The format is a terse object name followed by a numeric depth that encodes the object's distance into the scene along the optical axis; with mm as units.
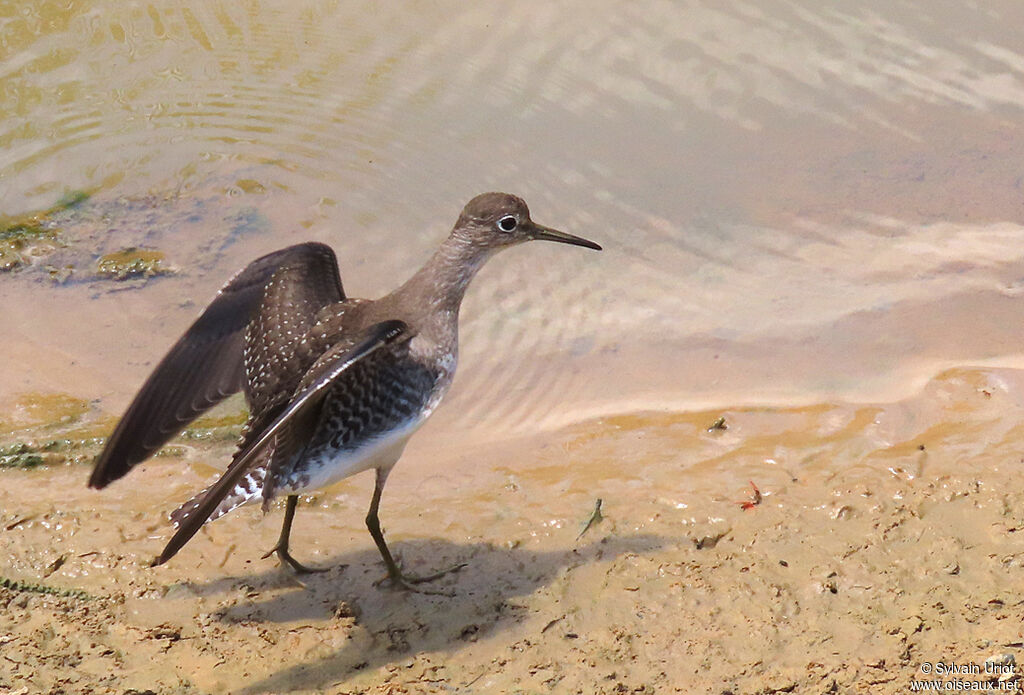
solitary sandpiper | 8492
